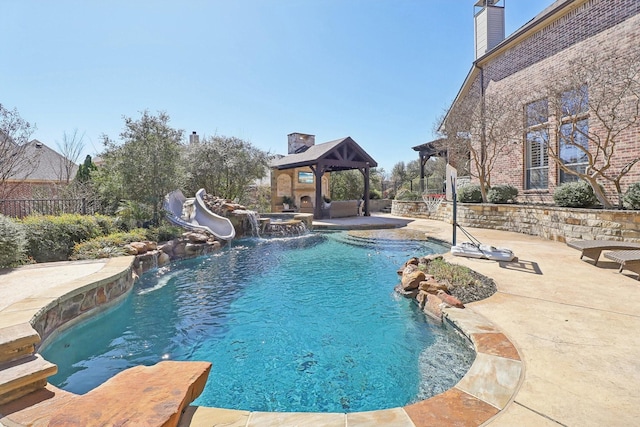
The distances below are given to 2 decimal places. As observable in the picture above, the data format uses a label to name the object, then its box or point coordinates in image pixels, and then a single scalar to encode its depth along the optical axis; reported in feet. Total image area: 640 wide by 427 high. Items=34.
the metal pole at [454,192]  25.57
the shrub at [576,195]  28.35
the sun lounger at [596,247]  19.19
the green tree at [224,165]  53.36
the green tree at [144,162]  30.14
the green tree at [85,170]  40.93
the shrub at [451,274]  15.63
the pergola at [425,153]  63.87
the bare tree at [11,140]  37.86
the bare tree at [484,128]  38.69
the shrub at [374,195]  82.64
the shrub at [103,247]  20.88
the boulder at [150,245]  24.09
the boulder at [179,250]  27.35
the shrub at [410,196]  63.52
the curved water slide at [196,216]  34.22
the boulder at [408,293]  16.08
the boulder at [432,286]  14.78
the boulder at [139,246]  22.67
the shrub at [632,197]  23.88
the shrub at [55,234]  20.45
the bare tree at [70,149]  60.08
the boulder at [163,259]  24.74
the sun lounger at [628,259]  16.55
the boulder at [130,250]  22.03
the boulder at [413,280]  16.38
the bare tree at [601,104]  26.14
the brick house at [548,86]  29.19
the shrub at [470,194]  43.65
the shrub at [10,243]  17.07
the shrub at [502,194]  39.01
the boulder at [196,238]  29.24
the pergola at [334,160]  57.41
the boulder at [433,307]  12.96
